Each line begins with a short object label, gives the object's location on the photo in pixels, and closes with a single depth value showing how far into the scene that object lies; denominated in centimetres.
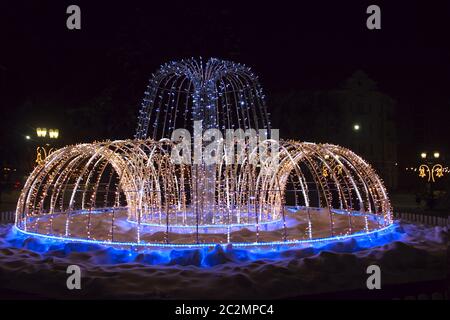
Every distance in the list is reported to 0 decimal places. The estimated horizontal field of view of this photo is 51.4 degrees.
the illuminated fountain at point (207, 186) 1107
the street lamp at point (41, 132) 2619
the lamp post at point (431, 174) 2120
